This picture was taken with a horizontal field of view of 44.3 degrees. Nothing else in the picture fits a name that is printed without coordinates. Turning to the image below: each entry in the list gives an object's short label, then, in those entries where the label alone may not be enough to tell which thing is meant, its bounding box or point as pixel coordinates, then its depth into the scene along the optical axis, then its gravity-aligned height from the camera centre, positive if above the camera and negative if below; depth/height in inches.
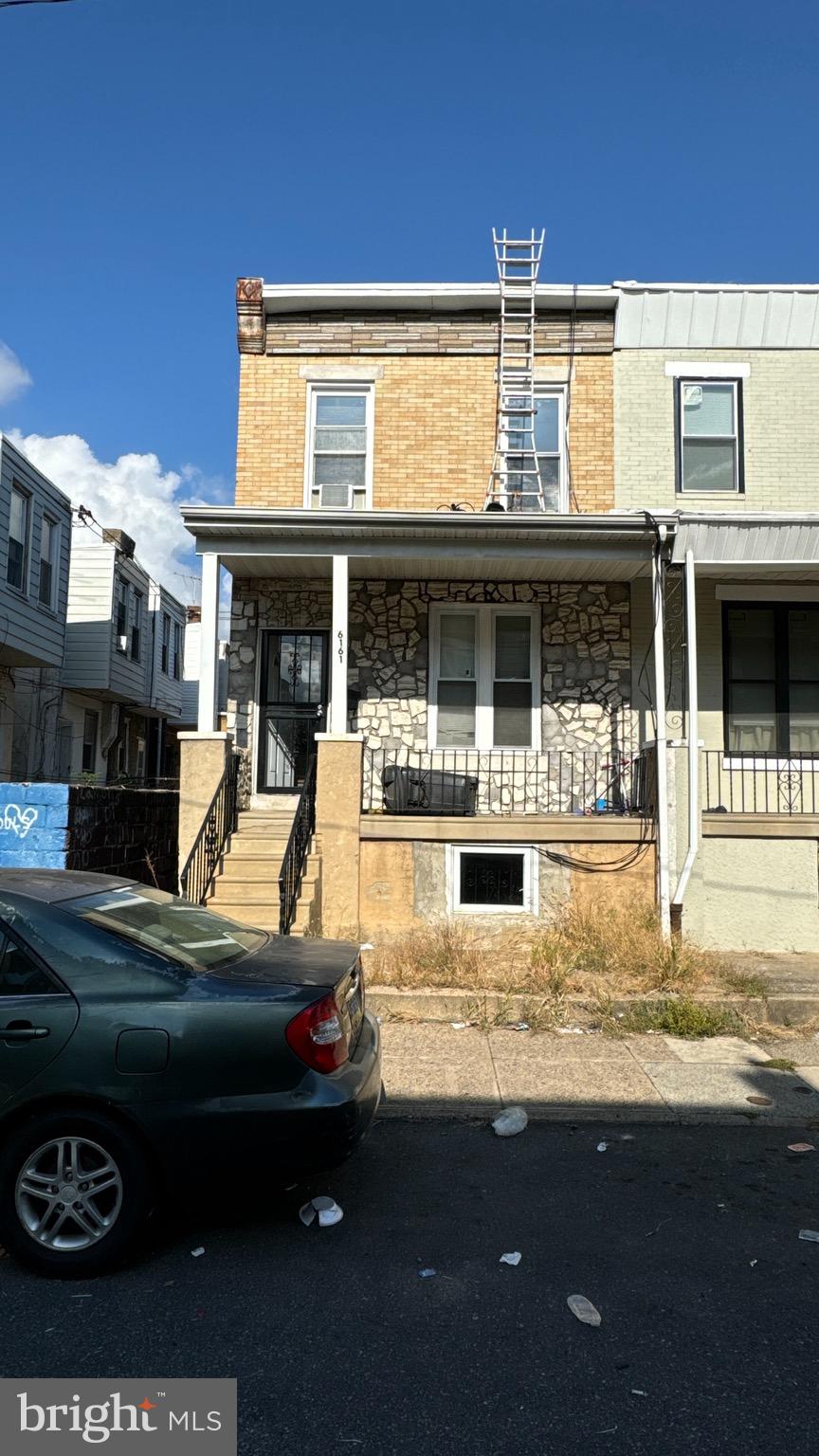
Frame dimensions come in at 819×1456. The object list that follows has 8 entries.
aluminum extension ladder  473.4 +197.7
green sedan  151.5 -44.9
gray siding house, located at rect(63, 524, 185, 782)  894.4 +128.0
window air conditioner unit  478.6 +142.6
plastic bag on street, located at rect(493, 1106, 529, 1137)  218.5 -71.3
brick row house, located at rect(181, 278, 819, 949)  461.1 +102.3
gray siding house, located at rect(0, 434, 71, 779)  706.4 +140.0
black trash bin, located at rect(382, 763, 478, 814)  418.9 +2.1
